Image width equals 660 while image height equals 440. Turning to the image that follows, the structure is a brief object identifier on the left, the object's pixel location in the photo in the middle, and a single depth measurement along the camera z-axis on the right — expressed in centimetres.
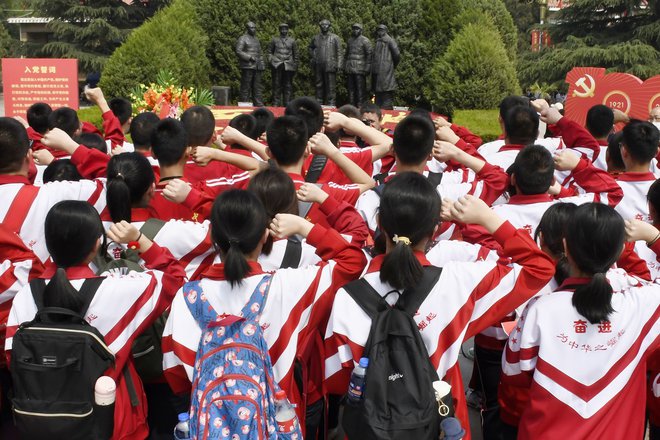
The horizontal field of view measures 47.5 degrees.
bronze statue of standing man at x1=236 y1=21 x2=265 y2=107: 1405
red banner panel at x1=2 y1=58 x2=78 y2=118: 921
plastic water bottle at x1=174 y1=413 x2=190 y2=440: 214
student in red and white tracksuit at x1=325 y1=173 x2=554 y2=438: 224
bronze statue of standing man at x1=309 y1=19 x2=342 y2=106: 1373
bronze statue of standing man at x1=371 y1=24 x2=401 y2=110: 1352
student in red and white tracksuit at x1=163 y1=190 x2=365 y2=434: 226
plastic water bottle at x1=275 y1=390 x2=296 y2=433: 221
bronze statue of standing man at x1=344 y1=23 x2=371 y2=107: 1368
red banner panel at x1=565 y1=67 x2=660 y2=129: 819
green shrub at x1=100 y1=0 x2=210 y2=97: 1350
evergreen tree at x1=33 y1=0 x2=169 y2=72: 2441
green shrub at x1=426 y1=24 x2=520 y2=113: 1327
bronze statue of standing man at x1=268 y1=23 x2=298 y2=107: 1404
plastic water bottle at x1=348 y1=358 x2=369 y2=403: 211
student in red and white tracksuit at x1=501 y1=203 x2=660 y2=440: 226
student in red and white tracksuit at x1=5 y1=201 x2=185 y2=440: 233
